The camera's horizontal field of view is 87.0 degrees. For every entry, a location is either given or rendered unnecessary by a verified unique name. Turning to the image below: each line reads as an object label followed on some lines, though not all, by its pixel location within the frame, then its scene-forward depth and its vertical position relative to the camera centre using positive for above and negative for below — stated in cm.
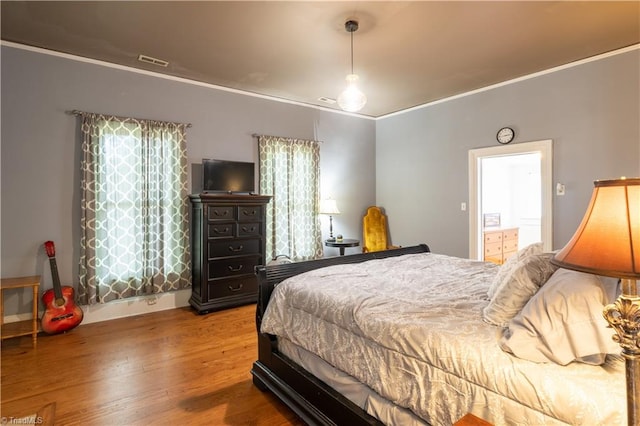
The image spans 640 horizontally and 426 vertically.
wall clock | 426 +99
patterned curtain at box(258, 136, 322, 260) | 473 +29
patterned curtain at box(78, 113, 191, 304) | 352 +6
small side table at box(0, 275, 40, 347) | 298 -92
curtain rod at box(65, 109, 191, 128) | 348 +106
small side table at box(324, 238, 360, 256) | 503 -46
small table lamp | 502 +9
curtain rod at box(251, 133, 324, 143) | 468 +109
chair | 568 -29
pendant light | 286 +101
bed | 113 -55
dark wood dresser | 388 -41
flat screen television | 410 +47
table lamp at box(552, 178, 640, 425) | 87 -11
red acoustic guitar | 322 -90
